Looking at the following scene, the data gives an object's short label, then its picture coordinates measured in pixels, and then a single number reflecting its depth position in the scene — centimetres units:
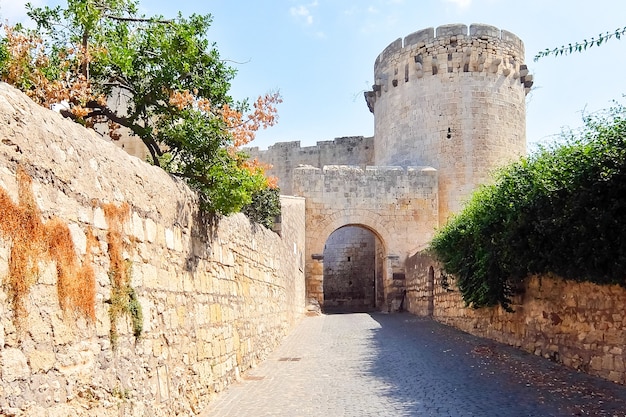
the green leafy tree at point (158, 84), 566
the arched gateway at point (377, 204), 2211
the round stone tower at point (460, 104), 2320
